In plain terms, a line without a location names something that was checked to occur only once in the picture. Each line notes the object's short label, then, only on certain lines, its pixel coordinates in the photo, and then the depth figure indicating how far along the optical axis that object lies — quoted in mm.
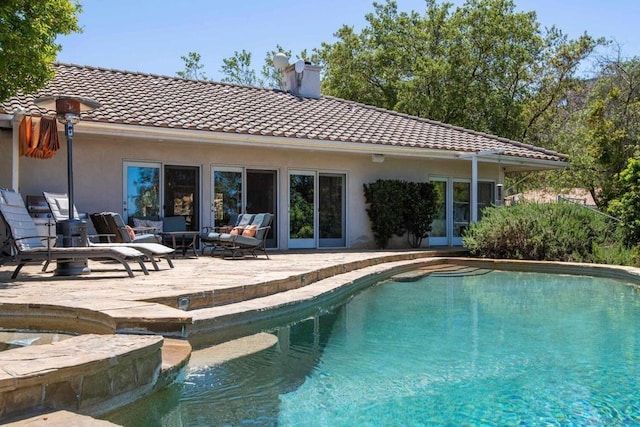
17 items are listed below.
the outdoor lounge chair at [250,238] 11273
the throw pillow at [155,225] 12203
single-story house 12016
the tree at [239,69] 41938
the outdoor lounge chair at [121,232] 9930
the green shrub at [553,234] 13023
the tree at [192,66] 42312
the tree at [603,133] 20328
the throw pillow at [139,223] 12227
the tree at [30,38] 7000
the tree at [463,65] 26078
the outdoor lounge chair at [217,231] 11891
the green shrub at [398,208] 15562
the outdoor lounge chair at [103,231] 8477
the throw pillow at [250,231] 11867
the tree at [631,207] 12273
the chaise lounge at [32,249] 7281
